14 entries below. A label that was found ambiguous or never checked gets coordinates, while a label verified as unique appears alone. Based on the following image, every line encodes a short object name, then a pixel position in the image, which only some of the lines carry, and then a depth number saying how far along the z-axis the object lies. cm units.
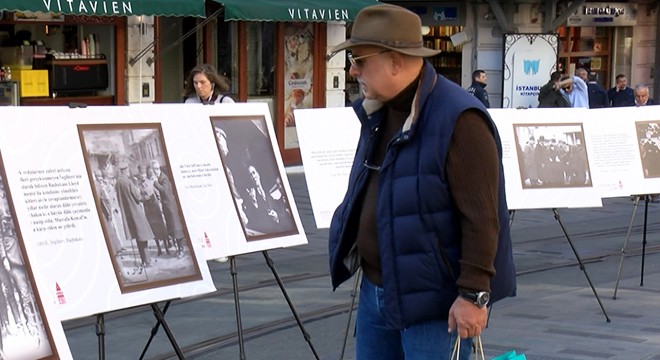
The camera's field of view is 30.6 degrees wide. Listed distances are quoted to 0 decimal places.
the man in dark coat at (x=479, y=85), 2016
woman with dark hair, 1037
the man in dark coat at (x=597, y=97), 2189
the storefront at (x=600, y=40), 2619
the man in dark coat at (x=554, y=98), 1903
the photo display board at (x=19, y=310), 422
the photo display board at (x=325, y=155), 739
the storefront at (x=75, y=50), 1545
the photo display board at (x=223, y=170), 577
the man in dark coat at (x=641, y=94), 1711
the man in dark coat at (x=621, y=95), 2300
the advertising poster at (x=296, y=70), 1948
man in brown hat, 410
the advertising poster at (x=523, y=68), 2347
